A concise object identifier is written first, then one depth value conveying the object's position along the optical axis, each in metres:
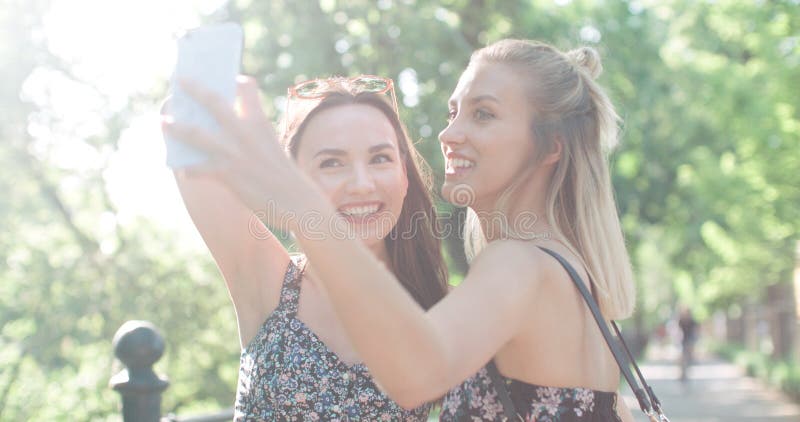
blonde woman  1.27
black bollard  2.63
